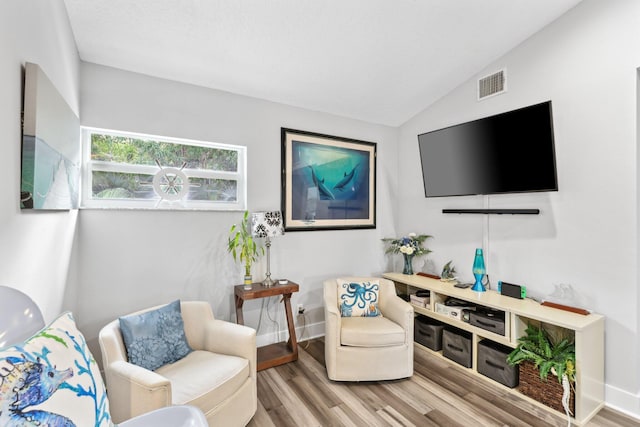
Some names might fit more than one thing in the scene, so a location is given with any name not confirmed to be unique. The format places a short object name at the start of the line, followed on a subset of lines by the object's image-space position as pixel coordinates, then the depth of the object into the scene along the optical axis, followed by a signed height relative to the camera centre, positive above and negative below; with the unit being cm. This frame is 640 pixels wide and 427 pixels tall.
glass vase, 342 -46
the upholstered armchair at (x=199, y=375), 145 -83
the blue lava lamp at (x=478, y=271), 275 -44
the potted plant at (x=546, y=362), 200 -97
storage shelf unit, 197 -80
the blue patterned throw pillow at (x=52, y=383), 67 -38
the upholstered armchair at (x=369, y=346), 238 -96
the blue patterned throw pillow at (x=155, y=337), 182 -68
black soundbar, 252 +9
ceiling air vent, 278 +129
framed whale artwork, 312 +48
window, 236 +48
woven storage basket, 204 -117
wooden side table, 256 -79
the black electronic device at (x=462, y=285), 287 -60
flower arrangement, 335 -24
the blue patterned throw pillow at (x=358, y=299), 278 -68
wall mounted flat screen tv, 227 +57
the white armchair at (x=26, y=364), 67 -34
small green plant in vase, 267 -16
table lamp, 269 +1
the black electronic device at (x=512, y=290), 253 -58
